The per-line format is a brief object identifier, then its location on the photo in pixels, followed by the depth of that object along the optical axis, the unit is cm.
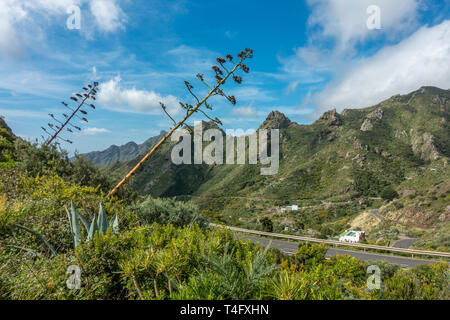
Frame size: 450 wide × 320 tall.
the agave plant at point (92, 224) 298
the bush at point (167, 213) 513
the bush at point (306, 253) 1078
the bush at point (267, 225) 3412
